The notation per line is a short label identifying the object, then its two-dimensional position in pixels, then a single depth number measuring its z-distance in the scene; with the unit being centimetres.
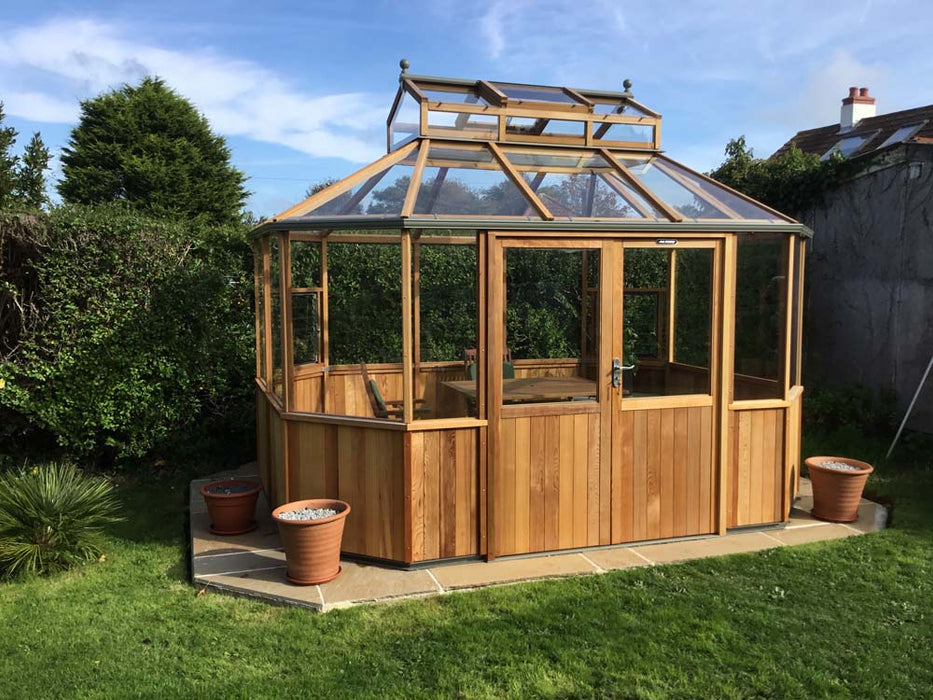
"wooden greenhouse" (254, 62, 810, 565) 469
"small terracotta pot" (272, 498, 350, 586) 434
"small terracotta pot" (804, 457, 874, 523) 556
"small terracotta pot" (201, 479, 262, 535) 529
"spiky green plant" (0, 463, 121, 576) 464
